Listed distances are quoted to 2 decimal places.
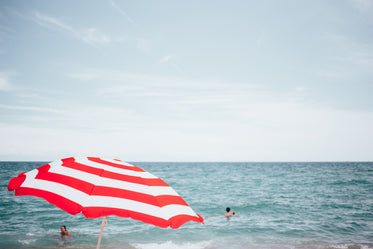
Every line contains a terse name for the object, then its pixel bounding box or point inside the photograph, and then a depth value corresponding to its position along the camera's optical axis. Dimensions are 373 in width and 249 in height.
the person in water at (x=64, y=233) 13.21
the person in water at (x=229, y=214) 17.27
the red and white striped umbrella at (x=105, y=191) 3.39
